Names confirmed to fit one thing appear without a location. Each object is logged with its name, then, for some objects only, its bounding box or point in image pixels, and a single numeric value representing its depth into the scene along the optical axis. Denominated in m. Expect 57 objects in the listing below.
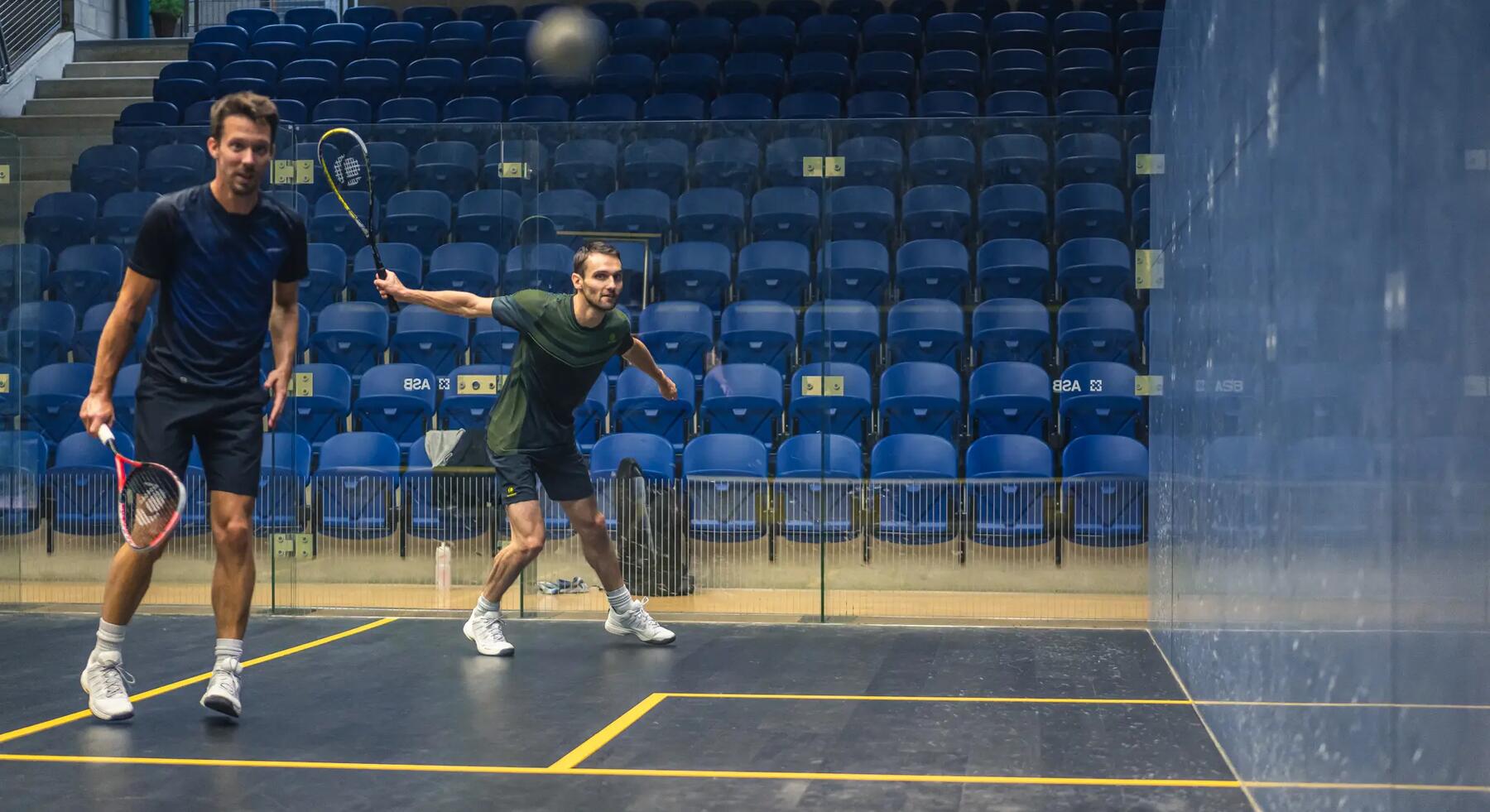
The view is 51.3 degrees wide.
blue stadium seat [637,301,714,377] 6.09
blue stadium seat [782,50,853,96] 10.00
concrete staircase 11.58
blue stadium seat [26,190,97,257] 6.68
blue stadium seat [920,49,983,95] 9.89
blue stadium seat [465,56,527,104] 10.55
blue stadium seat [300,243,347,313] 6.40
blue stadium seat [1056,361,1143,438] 5.78
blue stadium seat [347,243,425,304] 6.44
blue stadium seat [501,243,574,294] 6.14
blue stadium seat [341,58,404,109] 10.77
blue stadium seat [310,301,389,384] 6.39
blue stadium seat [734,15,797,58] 10.79
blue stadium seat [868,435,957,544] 5.85
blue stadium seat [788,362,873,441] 5.95
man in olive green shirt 4.85
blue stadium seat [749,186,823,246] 6.04
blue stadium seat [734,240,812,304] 6.04
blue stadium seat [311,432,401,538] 6.22
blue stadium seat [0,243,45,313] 6.68
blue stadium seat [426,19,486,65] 11.37
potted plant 13.89
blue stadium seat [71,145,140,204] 6.77
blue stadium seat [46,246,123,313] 6.57
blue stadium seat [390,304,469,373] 6.29
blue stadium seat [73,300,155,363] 6.50
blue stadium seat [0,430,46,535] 6.52
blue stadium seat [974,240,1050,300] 5.95
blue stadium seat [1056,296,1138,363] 5.79
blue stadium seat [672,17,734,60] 10.92
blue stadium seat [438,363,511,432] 6.17
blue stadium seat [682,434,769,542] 5.94
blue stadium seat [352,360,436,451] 6.26
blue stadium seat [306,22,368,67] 11.62
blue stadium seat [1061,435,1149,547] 5.70
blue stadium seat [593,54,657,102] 10.38
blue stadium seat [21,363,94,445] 6.55
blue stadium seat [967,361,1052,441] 5.90
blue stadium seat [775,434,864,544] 5.92
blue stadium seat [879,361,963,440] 5.94
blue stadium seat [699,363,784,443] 5.97
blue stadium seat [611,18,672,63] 11.02
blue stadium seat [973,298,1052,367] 5.92
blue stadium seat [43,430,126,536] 6.43
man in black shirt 3.79
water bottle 6.09
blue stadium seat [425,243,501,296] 6.23
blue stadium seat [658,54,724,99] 10.24
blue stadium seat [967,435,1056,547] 5.79
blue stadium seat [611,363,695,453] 6.03
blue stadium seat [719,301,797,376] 6.03
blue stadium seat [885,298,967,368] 5.96
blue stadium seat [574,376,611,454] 6.12
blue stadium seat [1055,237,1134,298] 5.79
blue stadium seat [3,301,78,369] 6.59
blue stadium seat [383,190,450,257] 6.36
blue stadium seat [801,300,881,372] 5.99
